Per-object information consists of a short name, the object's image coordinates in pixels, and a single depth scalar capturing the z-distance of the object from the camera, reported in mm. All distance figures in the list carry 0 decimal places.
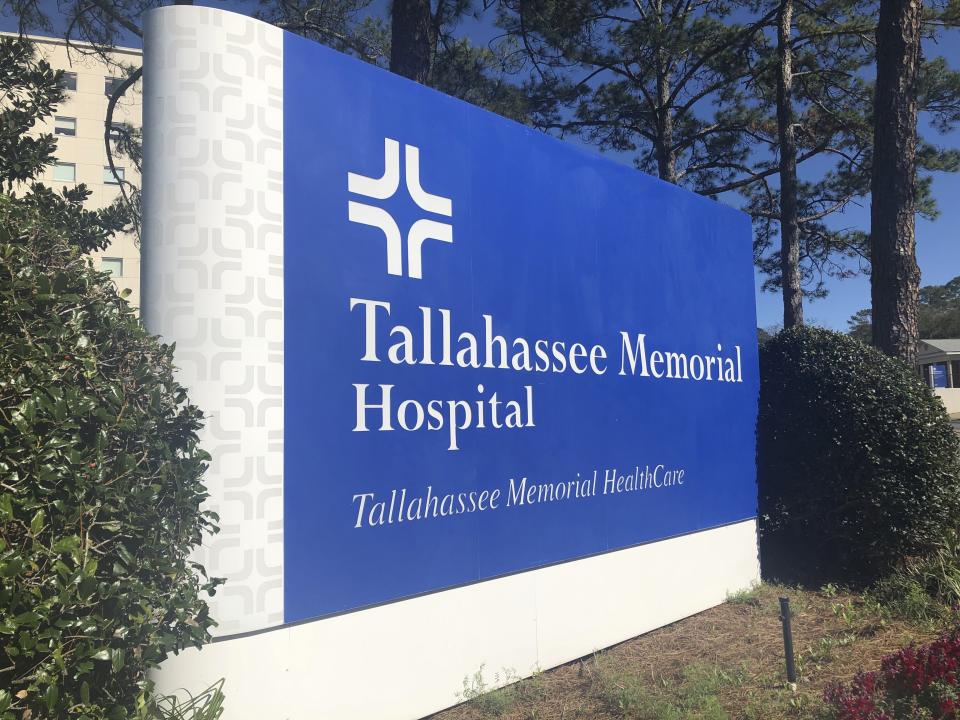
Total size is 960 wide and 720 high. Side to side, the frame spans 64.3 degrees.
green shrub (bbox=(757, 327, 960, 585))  6379
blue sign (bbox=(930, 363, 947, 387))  45369
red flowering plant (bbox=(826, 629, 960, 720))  3584
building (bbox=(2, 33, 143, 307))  47969
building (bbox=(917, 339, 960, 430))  45312
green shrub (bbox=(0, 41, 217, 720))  2248
